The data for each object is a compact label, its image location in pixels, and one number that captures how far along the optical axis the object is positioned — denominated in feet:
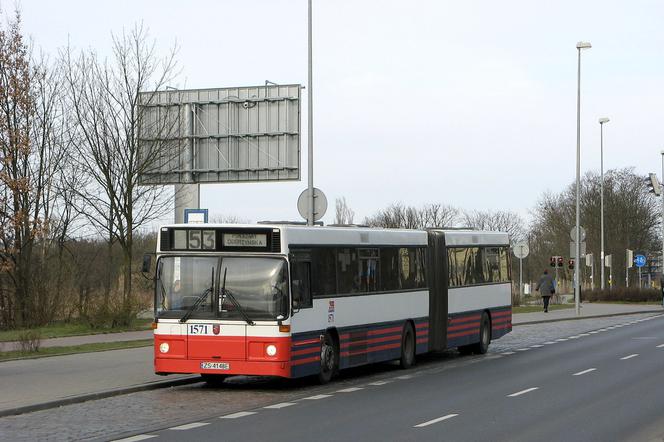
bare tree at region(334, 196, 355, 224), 350.25
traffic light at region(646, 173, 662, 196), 208.23
